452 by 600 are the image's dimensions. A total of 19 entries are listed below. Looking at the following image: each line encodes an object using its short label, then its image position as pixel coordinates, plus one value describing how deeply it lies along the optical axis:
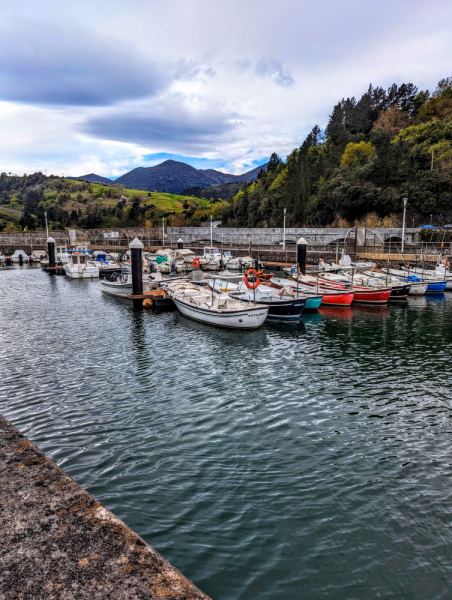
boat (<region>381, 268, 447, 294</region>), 33.53
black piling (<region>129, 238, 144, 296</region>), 28.18
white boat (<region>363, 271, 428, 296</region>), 31.80
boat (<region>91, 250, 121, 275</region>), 46.12
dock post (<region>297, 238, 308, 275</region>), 36.03
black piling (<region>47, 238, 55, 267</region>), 54.41
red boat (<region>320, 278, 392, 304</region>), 28.69
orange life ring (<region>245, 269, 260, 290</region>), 22.85
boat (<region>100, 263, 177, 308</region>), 31.52
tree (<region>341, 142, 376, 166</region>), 75.31
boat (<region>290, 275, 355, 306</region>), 27.80
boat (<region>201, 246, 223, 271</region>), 48.67
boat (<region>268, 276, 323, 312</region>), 26.03
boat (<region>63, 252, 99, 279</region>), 44.75
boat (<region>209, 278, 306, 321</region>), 23.09
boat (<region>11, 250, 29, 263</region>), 70.51
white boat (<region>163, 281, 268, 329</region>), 20.62
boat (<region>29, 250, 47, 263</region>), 69.56
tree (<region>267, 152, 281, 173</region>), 107.29
